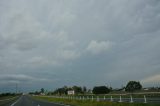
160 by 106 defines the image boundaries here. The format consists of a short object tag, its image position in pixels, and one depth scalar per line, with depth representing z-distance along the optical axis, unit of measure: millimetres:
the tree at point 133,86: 39013
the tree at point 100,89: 44096
